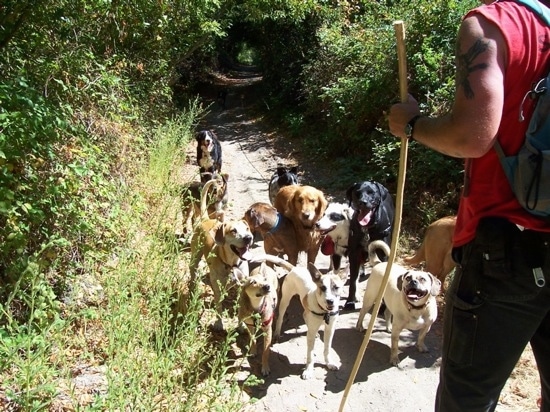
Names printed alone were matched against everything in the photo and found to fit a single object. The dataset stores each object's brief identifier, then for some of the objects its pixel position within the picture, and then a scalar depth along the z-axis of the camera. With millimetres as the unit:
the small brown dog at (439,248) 4574
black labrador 4926
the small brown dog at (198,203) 6092
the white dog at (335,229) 5121
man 1572
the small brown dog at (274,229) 4906
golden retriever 5215
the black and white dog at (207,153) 8227
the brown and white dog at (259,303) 3748
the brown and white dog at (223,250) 4277
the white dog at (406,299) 3844
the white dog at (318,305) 3852
